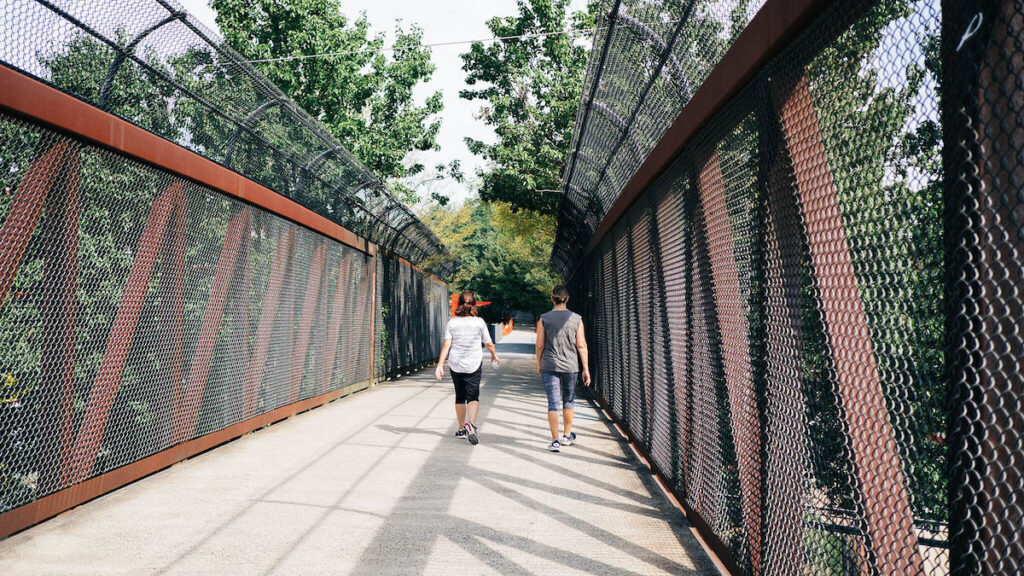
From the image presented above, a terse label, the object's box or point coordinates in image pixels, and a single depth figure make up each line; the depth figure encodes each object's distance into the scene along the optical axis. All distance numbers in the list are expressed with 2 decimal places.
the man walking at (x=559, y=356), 7.23
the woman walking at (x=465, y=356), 7.77
